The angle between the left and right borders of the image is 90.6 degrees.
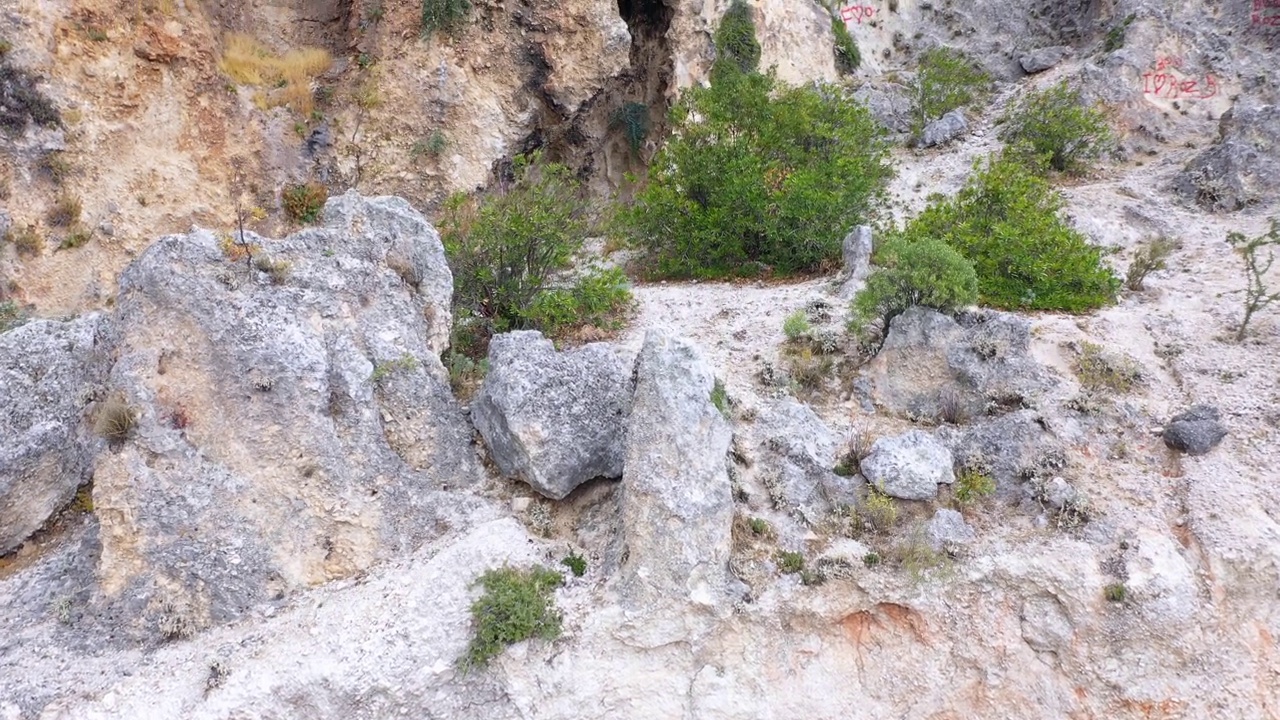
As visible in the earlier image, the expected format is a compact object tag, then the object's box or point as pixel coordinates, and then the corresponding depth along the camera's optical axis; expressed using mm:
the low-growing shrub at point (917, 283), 8375
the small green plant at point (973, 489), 6816
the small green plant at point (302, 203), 13273
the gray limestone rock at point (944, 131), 19875
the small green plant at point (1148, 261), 11500
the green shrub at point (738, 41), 19117
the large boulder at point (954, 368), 7969
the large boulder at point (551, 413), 6832
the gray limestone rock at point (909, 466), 6797
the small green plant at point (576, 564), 6328
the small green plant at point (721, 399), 6922
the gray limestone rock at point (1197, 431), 7020
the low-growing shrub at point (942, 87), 20844
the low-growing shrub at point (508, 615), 5656
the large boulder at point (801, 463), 6863
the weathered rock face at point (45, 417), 5895
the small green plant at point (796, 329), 9398
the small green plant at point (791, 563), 6215
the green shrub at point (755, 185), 12625
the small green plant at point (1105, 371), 8125
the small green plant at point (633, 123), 19109
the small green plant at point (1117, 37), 20156
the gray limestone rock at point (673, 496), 5922
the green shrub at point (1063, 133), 17031
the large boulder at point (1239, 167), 14703
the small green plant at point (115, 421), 5852
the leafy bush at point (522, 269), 10125
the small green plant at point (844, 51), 22938
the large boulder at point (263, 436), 5785
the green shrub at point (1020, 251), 10602
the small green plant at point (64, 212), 10672
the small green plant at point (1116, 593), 5938
